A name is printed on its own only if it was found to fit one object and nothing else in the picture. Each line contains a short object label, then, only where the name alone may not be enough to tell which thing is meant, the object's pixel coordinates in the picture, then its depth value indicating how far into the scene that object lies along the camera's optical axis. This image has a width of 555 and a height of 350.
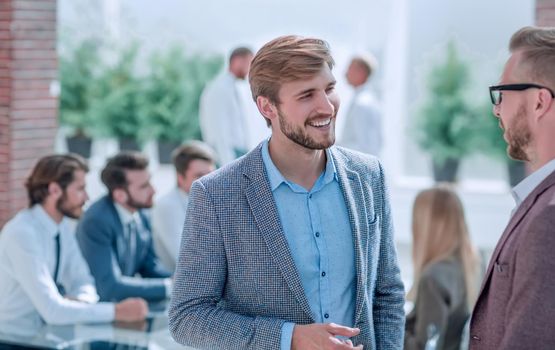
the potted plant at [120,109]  14.43
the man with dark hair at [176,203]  7.27
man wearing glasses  2.57
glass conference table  5.02
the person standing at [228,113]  10.98
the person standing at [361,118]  11.10
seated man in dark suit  6.30
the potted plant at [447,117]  13.40
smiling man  3.23
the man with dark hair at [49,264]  5.48
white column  14.21
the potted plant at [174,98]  14.33
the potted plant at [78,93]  14.59
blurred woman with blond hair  5.89
